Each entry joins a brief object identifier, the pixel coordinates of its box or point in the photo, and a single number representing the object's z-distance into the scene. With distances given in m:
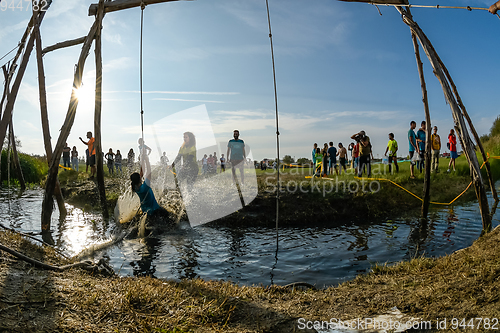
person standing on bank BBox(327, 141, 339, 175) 19.08
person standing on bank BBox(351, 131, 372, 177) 15.92
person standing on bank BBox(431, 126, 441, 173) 16.28
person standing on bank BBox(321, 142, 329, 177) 19.39
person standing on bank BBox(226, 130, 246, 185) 14.06
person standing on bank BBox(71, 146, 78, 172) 24.42
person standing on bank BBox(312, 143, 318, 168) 20.00
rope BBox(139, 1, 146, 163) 8.42
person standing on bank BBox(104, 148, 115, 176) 22.44
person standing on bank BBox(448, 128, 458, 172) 17.20
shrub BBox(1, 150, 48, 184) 22.08
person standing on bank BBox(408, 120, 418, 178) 15.81
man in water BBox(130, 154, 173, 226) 9.67
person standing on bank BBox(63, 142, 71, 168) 22.42
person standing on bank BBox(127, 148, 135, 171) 17.81
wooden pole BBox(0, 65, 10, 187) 12.47
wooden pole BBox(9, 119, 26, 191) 15.57
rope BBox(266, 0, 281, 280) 6.93
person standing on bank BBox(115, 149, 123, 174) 22.80
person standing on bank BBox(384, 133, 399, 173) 17.14
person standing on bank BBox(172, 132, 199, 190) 12.43
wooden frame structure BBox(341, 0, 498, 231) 6.70
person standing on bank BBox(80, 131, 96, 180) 17.42
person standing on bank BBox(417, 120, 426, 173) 16.08
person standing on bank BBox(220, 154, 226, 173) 24.74
